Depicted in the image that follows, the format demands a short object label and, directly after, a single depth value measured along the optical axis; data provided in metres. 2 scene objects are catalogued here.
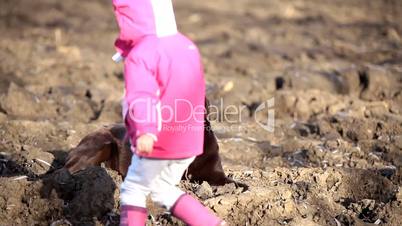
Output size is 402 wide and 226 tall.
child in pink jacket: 8.08
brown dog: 10.43
